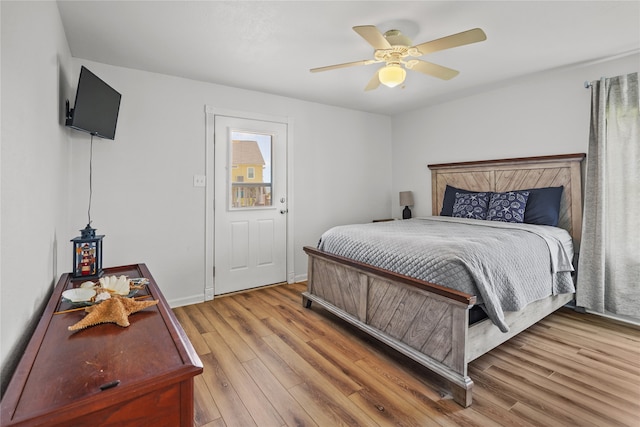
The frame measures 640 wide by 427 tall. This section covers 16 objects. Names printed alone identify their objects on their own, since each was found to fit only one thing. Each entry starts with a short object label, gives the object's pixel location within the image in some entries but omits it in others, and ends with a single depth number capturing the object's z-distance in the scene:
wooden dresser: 0.77
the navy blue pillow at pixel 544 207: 2.99
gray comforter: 1.85
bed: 1.77
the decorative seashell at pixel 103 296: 1.39
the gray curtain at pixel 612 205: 2.65
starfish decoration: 1.17
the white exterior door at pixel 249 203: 3.46
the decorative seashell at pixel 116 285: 1.49
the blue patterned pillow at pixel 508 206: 3.09
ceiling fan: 1.85
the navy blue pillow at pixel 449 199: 3.80
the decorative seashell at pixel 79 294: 1.39
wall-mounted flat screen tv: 2.08
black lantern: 1.86
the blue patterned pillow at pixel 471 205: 3.39
